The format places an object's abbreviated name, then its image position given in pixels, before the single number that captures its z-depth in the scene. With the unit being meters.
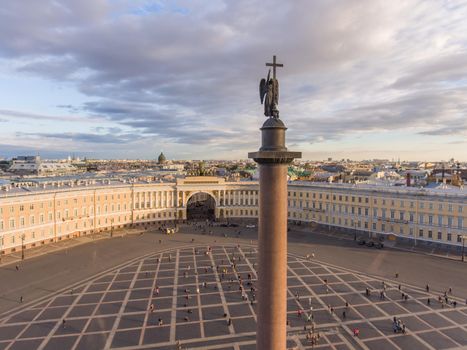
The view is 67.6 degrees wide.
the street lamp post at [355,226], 71.74
